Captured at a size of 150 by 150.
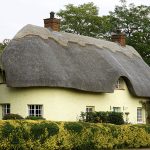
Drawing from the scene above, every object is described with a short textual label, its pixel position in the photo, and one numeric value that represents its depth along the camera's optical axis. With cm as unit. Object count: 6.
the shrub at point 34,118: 2683
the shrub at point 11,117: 2694
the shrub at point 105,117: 2877
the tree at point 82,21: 5238
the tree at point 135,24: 5171
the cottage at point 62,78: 2862
